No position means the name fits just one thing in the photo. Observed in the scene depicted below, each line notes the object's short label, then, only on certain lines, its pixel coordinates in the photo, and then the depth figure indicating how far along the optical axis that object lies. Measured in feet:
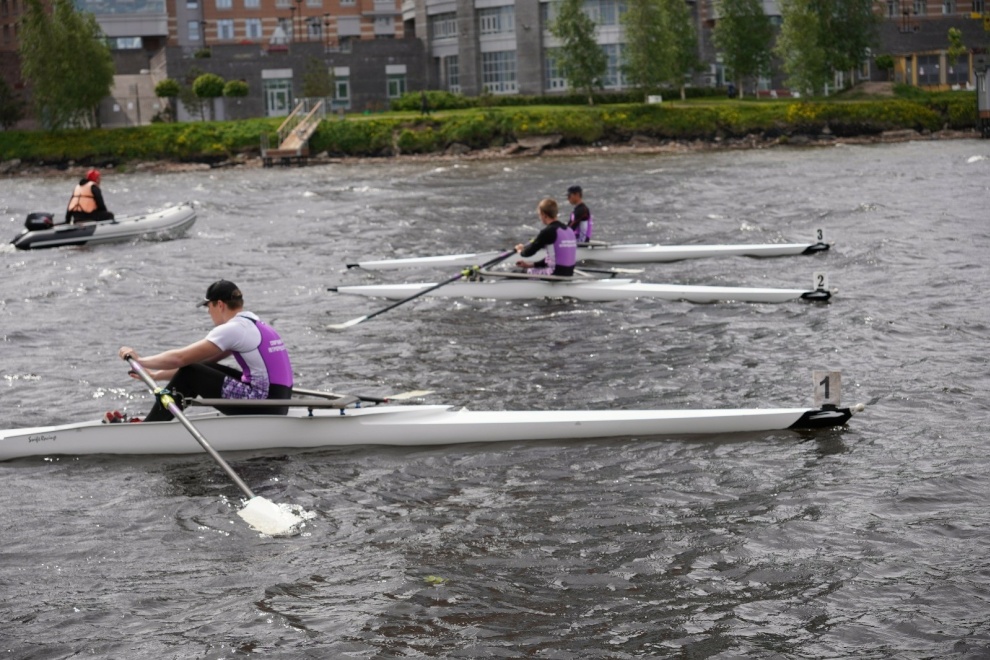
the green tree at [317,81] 271.28
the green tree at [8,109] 269.03
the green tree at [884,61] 279.49
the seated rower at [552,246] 67.15
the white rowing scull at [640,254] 82.23
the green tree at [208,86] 265.54
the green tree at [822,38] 245.24
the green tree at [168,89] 268.41
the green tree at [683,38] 259.60
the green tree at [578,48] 254.27
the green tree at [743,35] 256.93
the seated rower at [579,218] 75.20
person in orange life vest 102.63
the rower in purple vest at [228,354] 39.50
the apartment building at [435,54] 278.26
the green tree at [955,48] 271.08
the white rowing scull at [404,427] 41.19
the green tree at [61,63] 240.32
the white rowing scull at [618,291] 67.00
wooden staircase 227.36
